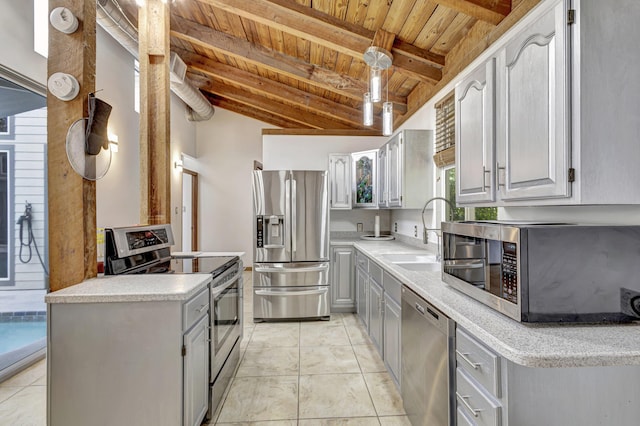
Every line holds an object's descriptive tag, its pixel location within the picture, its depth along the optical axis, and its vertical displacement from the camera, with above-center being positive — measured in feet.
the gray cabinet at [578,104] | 3.37 +1.23
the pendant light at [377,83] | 7.52 +3.17
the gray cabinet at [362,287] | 10.50 -2.61
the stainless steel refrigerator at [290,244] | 11.94 -1.18
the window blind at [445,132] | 8.73 +2.37
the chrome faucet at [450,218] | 8.34 -0.13
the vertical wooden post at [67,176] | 5.56 +0.67
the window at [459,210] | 7.68 +0.09
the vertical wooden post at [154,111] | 8.81 +2.89
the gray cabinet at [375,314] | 8.63 -2.91
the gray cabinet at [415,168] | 10.36 +1.49
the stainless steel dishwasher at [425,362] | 4.57 -2.47
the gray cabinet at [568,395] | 3.31 -1.91
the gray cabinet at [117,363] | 4.94 -2.36
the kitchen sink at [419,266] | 8.09 -1.35
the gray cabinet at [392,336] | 7.09 -2.92
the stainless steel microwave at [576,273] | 3.54 -0.67
